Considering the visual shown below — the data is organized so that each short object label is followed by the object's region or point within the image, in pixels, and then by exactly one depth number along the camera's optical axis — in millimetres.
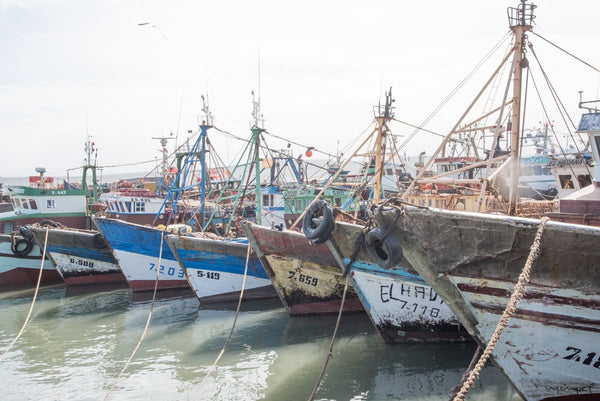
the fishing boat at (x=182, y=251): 14211
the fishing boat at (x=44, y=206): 21625
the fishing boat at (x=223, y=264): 14094
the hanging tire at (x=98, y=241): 17781
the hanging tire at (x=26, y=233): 18562
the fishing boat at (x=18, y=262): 18547
